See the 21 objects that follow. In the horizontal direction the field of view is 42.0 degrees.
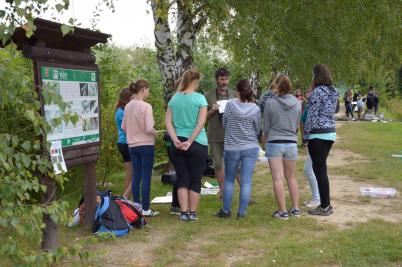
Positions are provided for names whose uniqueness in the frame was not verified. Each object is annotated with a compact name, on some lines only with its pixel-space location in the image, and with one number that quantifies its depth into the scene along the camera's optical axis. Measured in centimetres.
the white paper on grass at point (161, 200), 735
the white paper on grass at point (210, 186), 839
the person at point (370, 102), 3108
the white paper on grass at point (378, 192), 751
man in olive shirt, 661
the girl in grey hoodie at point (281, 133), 618
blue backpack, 552
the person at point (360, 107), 3094
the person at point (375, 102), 3161
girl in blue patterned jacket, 620
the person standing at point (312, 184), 688
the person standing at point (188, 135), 593
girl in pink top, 619
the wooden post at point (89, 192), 563
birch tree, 877
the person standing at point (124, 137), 684
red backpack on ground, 578
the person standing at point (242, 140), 610
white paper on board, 438
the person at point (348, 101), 3008
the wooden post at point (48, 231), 466
